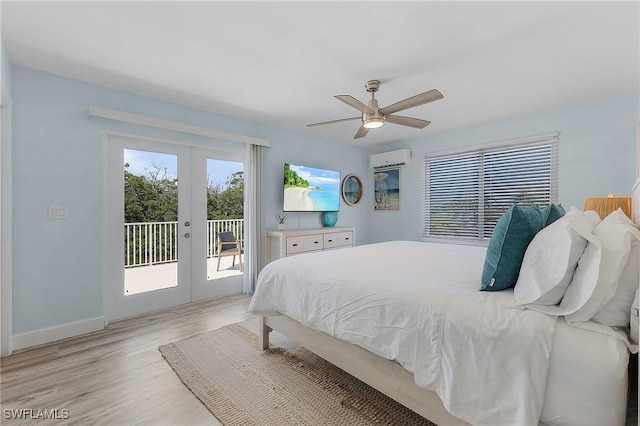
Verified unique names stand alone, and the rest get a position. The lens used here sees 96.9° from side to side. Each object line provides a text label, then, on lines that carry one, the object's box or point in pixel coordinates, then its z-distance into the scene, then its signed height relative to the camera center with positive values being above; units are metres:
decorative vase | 4.89 -0.17
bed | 0.96 -0.58
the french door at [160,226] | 3.03 -0.21
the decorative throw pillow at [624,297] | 1.01 -0.31
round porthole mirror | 5.29 +0.37
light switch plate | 2.61 -0.03
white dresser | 3.94 -0.47
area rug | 1.62 -1.19
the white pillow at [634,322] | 0.94 -0.38
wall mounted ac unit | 4.92 +0.91
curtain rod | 2.78 +0.95
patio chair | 3.87 -0.51
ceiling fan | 2.28 +0.87
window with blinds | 3.70 +0.36
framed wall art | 5.19 +0.37
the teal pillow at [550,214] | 1.50 -0.03
